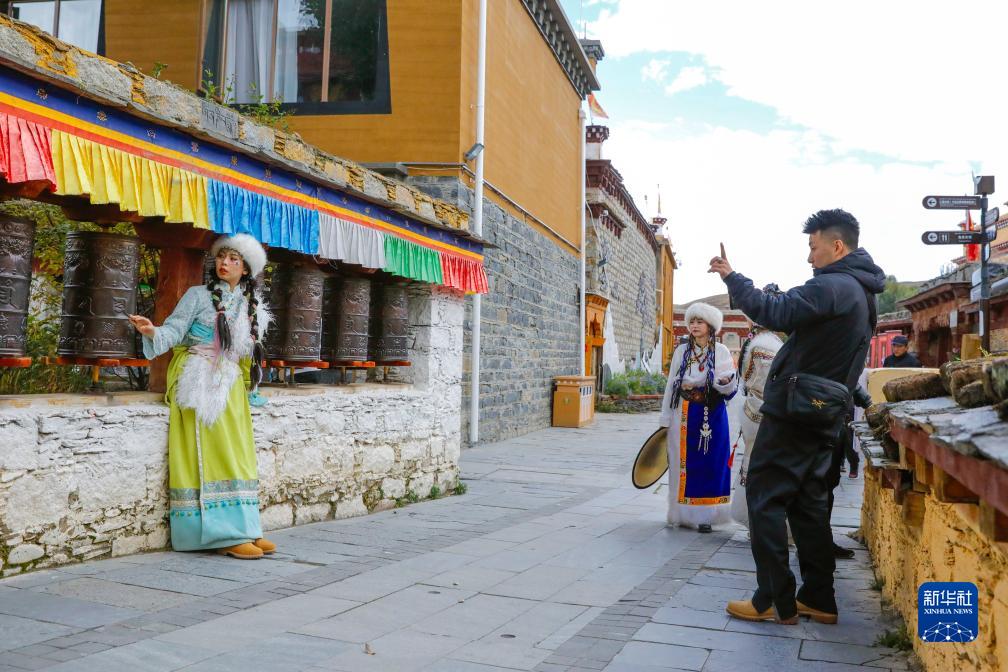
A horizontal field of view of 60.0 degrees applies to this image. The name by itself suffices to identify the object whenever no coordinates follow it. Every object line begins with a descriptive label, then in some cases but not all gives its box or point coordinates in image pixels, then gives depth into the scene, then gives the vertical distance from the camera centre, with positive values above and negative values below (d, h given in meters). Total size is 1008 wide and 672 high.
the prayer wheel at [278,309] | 6.68 +0.46
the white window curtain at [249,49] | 13.38 +4.90
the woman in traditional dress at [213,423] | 5.27 -0.34
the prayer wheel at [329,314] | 7.25 +0.46
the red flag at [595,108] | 22.67 +6.94
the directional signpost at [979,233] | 11.95 +2.06
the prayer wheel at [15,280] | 4.60 +0.44
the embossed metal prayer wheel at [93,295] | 5.14 +0.41
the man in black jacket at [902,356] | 12.40 +0.33
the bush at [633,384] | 23.19 -0.26
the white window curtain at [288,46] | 13.32 +4.92
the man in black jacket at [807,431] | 4.18 -0.26
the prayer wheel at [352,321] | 7.20 +0.40
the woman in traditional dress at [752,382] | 6.39 -0.04
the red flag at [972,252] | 14.55 +2.19
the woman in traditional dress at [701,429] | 6.98 -0.43
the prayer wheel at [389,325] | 7.70 +0.40
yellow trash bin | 18.12 -0.60
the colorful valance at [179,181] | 4.22 +1.11
